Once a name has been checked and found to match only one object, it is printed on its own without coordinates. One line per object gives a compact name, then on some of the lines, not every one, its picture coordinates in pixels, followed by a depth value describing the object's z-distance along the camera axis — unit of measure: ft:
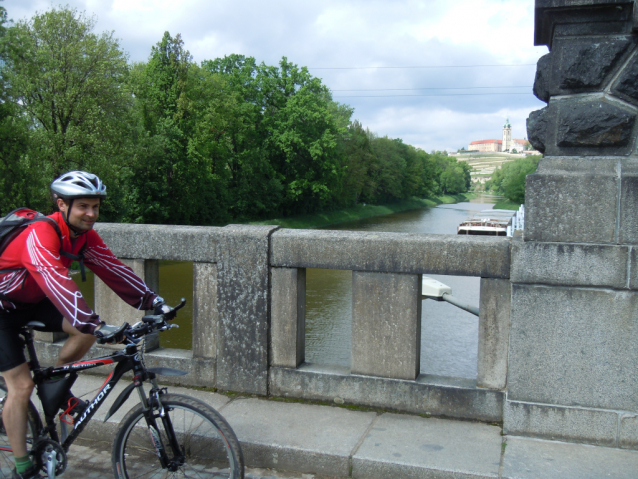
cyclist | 8.34
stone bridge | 10.34
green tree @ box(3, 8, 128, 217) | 76.48
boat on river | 120.06
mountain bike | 8.65
